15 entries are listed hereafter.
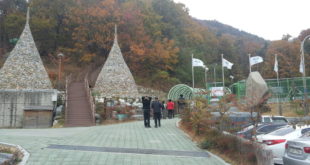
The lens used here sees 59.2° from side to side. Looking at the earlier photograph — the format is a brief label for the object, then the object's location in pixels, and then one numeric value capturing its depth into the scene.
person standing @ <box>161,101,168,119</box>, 22.06
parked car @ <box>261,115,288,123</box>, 12.84
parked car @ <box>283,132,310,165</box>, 5.80
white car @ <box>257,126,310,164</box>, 7.57
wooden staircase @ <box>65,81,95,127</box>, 18.06
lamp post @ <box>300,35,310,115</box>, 17.83
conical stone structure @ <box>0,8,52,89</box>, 21.50
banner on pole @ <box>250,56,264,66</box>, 26.06
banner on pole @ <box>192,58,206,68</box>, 27.14
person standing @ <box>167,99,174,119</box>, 19.65
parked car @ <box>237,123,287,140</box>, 9.83
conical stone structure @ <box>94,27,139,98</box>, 25.89
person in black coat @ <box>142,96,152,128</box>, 13.75
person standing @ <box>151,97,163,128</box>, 13.80
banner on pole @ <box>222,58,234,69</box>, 28.46
